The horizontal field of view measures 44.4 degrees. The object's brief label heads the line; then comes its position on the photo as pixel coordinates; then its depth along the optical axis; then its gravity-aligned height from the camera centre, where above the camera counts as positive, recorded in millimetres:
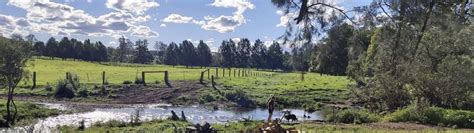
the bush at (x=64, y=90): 51031 -2934
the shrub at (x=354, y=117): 29891 -2900
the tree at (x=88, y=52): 142138 +1348
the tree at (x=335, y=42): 17797 +630
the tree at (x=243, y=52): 169925 +2388
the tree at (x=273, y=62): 158562 -406
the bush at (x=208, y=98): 49925 -3321
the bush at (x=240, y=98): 47812 -3280
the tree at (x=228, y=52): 169500 +2267
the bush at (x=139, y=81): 59594 -2333
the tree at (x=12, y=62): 33469 -331
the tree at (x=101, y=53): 147875 +1255
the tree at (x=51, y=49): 143250 +1863
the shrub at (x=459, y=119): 27000 -2604
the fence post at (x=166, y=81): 59753 -2377
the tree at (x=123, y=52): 176688 +2053
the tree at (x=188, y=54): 171500 +1546
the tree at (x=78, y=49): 141000 +2048
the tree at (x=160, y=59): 176550 -83
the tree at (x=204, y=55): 172375 +1357
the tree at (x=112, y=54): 164650 +1213
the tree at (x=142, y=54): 171925 +1358
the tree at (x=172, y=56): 170750 +866
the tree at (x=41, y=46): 142000 +2701
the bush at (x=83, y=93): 51231 -3154
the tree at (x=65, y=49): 141375 +2001
